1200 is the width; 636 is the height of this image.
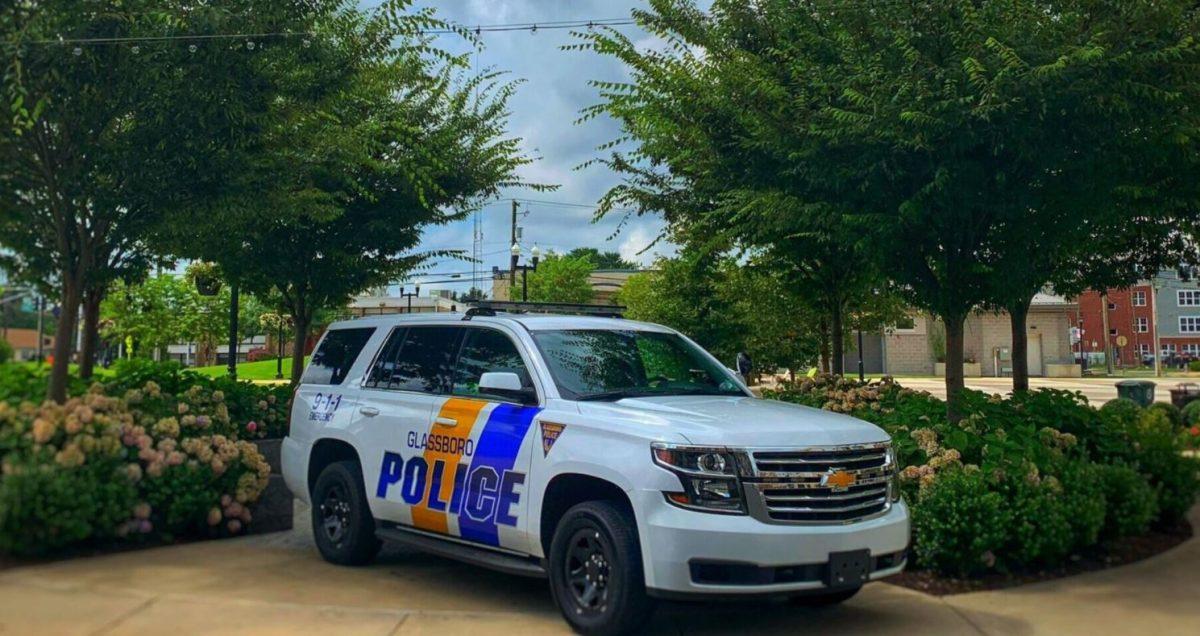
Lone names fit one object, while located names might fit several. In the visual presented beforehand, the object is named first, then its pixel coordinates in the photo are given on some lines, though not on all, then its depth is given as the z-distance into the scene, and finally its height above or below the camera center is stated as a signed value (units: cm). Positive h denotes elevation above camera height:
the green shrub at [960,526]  662 -116
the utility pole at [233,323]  1499 +68
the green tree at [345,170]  891 +242
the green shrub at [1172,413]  1461 -87
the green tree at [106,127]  709 +194
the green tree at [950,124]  762 +204
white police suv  496 -63
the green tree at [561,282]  4844 +426
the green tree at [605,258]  10031 +1190
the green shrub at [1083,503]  708 -107
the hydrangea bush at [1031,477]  671 -92
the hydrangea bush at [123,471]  613 -76
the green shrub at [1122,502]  763 -115
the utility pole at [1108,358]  6010 +16
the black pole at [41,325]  689 +29
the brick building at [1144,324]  8319 +336
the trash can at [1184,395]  1873 -70
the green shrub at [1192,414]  1529 -90
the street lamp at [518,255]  2541 +299
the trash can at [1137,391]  1942 -64
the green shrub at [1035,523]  677 -117
